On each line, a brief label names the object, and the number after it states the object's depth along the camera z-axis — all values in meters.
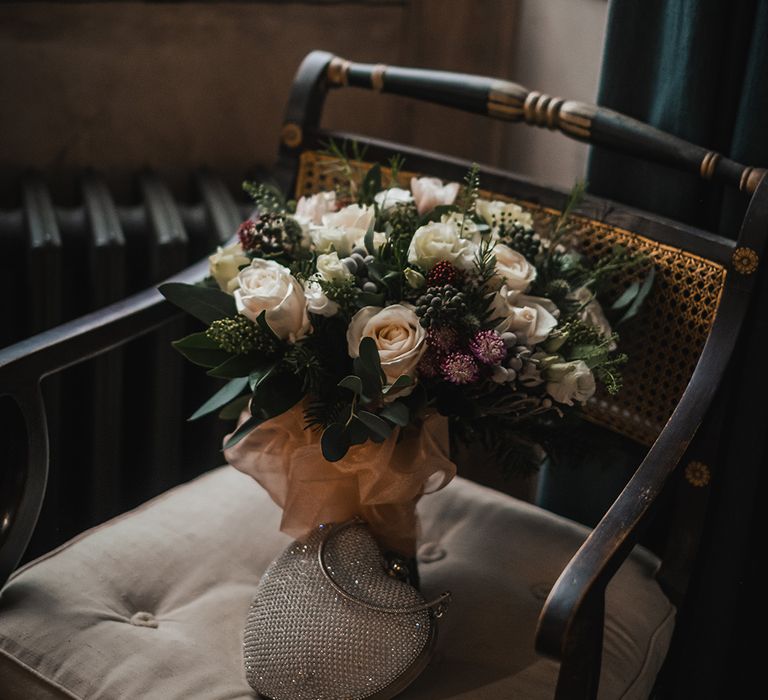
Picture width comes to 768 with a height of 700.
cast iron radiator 1.42
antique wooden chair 0.88
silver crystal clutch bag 0.85
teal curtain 1.04
